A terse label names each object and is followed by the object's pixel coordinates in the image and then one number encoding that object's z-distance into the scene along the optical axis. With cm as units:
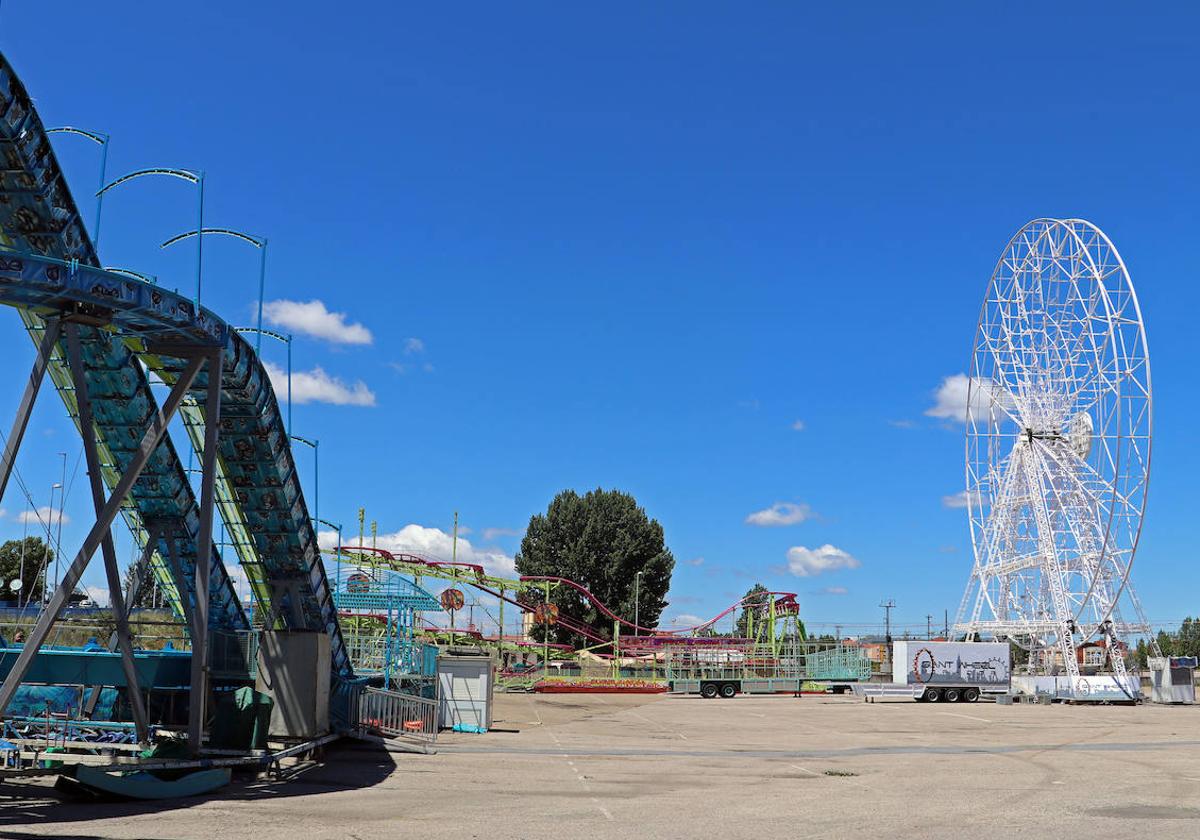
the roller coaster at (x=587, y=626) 6700
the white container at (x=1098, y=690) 6109
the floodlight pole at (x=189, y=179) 2036
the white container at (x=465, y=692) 3456
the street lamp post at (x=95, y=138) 1988
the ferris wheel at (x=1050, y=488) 5975
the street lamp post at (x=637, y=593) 9175
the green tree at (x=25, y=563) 9812
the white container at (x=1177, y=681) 6116
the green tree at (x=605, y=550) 9644
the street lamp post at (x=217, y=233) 2164
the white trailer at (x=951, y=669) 5909
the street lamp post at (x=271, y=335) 2473
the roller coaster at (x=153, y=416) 1836
